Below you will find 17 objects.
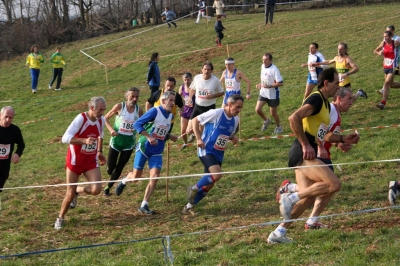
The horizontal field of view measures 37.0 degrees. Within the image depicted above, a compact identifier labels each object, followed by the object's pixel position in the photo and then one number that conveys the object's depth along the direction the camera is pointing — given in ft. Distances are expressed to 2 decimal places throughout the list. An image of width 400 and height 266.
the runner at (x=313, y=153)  21.25
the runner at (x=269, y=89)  42.29
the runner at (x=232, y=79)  41.39
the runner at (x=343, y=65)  43.39
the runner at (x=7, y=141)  28.43
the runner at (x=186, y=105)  41.02
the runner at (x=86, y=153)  26.32
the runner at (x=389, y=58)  44.78
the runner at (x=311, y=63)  47.42
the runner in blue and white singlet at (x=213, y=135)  26.71
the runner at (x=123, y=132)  31.22
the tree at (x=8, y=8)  149.48
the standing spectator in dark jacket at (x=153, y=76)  52.34
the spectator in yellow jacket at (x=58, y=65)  81.97
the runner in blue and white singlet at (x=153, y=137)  28.35
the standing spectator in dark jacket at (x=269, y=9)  93.81
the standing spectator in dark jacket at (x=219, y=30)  87.55
